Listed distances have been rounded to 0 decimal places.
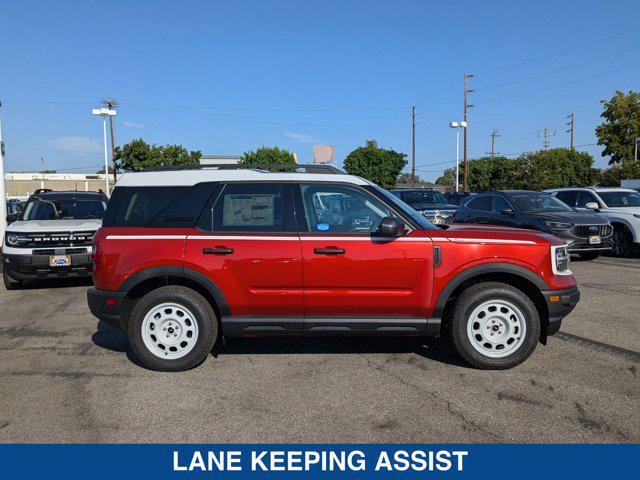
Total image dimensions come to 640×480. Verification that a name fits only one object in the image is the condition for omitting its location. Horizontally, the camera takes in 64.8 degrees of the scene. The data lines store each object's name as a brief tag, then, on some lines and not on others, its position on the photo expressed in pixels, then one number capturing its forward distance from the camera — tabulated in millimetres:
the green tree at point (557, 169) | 48656
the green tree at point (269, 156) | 62000
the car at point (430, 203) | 15102
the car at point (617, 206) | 11852
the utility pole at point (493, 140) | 96412
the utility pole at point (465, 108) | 45875
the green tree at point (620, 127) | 52156
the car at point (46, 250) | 8391
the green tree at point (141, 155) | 54406
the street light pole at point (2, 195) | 15234
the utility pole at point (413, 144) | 55000
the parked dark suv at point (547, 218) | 10797
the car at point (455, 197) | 28953
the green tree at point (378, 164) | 77250
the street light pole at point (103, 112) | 40078
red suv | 4484
